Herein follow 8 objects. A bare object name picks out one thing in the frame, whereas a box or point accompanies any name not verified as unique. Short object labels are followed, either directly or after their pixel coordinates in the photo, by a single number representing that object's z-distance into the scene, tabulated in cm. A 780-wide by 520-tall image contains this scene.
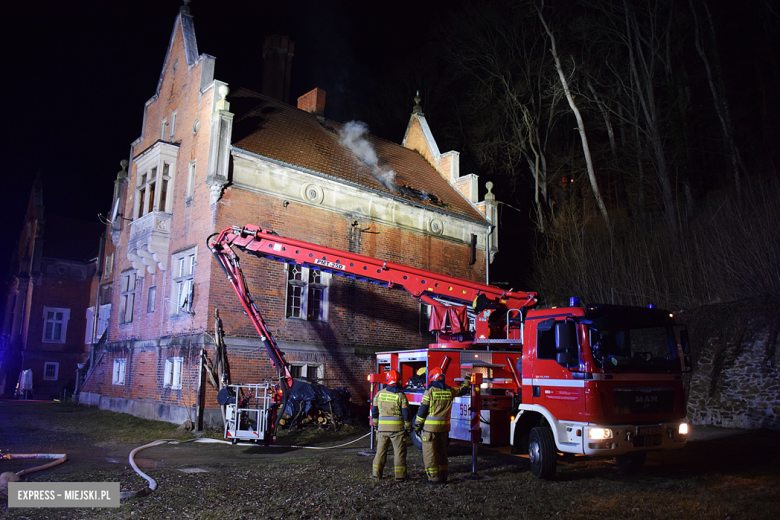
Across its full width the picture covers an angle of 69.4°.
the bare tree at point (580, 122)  2198
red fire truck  807
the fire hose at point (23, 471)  730
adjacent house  3294
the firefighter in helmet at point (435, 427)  812
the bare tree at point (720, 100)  1928
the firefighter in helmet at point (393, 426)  826
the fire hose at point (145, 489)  694
